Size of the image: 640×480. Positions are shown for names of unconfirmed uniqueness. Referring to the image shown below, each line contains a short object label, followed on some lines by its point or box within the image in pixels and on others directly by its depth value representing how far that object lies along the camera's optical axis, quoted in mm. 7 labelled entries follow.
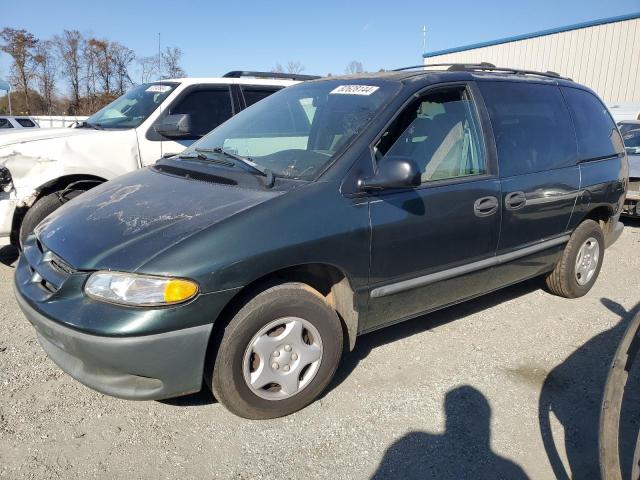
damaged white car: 4598
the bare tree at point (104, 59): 39625
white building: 20078
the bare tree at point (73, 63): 39906
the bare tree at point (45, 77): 39906
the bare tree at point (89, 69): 39725
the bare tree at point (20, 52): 38000
